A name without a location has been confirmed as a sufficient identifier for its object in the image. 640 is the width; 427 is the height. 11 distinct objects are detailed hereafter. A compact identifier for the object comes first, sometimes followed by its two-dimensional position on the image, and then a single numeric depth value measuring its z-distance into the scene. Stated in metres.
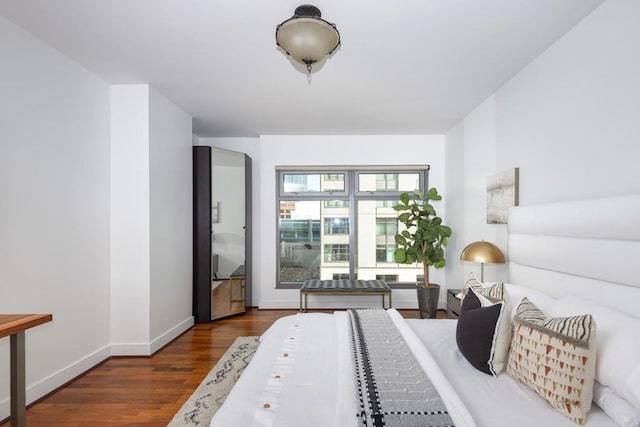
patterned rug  1.97
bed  1.10
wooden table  1.41
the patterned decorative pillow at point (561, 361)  1.13
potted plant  3.75
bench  3.83
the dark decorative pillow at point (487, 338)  1.48
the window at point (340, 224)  4.57
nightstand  2.90
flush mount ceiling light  1.74
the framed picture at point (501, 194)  2.57
